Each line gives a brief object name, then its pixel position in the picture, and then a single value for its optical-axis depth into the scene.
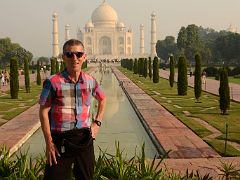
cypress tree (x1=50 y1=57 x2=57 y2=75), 19.94
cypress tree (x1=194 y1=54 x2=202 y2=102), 10.79
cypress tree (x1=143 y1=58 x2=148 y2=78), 23.61
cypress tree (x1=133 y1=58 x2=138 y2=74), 29.47
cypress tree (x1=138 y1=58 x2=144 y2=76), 25.32
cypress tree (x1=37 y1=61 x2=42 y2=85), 18.55
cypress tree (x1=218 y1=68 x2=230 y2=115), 8.23
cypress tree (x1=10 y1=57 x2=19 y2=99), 12.27
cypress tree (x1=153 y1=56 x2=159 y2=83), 19.14
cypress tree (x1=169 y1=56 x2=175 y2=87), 15.84
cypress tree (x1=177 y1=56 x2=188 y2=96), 12.80
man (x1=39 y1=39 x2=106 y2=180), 2.09
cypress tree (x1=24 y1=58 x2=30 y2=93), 14.56
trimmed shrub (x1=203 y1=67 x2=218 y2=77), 25.10
